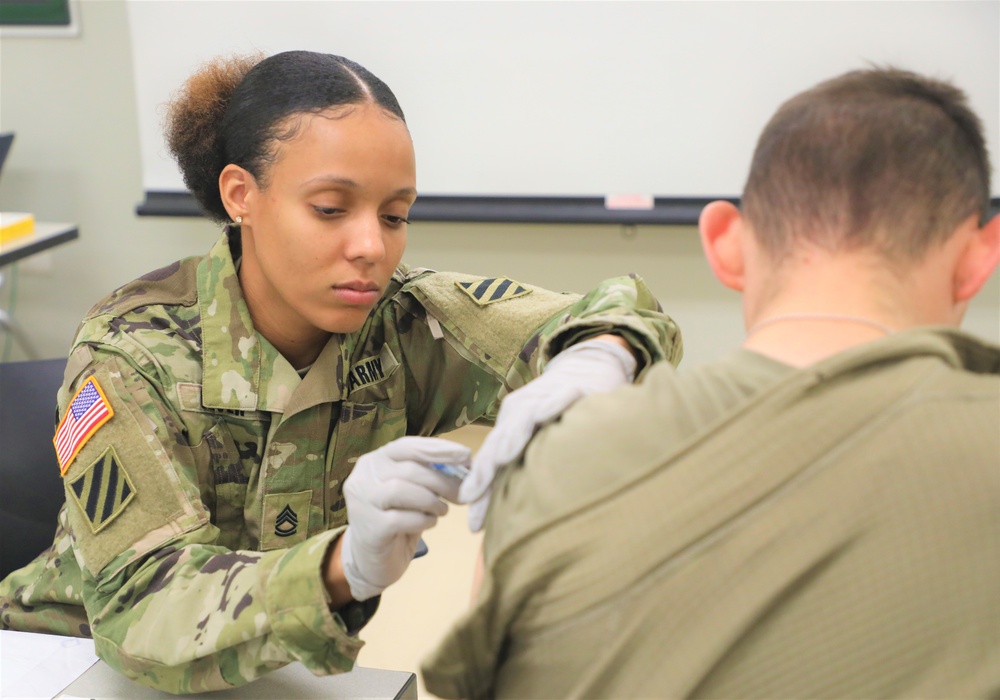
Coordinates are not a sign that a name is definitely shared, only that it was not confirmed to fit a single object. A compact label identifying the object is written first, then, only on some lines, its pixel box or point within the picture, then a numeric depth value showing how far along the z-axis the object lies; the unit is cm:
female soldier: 94
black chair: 141
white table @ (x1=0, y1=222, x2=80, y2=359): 258
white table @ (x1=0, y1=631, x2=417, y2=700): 99
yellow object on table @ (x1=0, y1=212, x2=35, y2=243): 266
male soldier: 59
